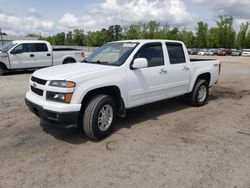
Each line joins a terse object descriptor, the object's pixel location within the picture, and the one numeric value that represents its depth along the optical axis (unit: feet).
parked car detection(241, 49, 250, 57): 132.96
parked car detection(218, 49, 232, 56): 141.02
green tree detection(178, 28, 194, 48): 186.82
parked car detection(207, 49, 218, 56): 145.56
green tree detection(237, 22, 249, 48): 172.15
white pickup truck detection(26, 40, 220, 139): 10.26
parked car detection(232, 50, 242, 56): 140.13
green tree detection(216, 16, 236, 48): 168.16
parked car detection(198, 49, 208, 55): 149.30
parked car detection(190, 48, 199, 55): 157.57
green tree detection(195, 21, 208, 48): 176.71
